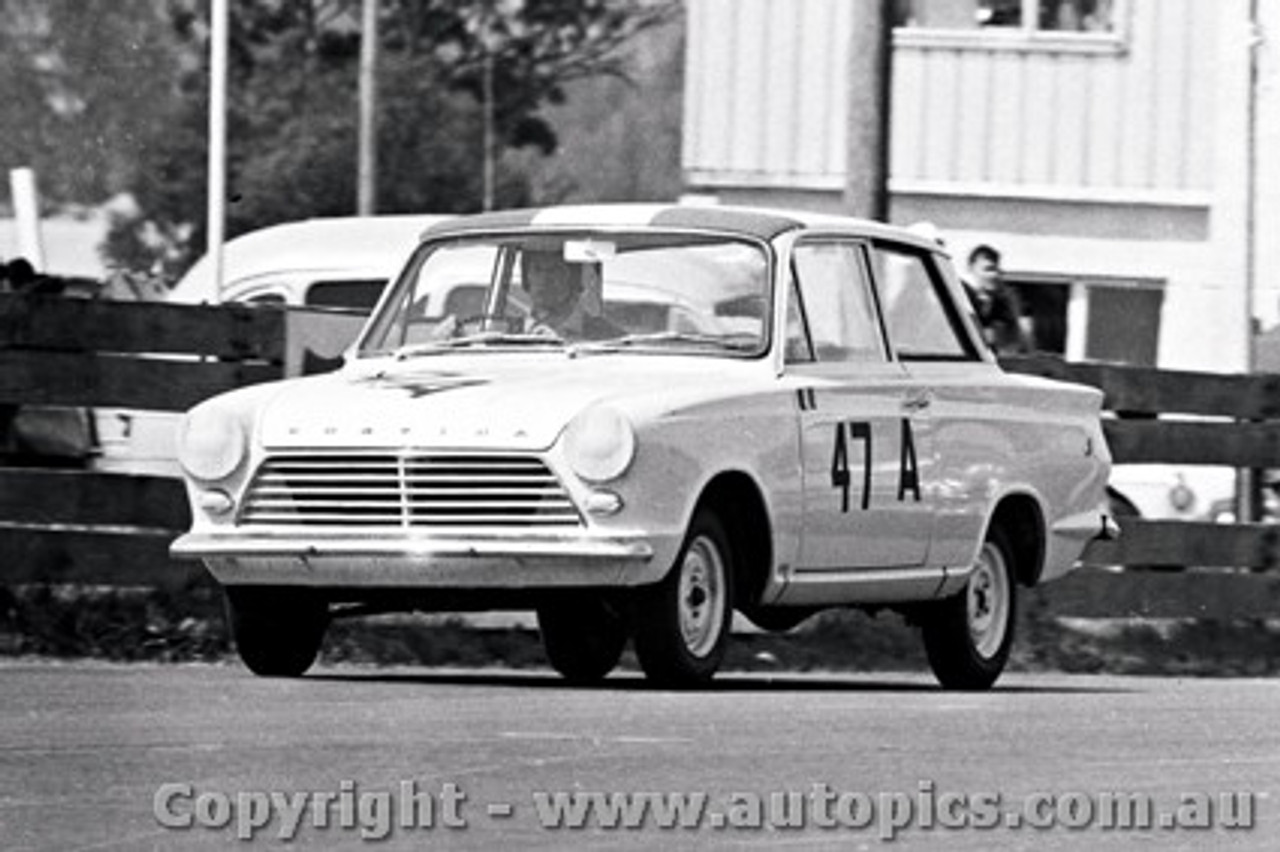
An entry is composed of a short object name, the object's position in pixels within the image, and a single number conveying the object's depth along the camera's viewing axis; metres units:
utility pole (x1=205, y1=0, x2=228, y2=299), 27.53
